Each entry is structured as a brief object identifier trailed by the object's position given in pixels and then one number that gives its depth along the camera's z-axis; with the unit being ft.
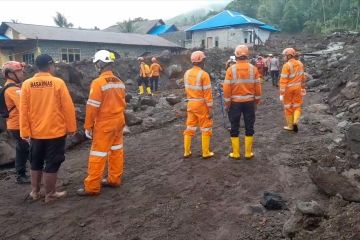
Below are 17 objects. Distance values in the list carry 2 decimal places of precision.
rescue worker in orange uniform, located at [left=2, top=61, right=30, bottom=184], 17.97
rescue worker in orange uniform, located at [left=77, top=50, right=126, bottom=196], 15.98
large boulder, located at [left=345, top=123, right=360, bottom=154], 15.03
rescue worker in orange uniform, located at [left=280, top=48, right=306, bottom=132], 25.84
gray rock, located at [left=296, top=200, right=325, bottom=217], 11.38
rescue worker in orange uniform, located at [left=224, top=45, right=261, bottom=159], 19.98
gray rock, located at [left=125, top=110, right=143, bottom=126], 32.07
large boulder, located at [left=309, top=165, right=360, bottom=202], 12.64
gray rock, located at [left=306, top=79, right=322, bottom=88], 48.52
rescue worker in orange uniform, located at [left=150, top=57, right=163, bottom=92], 56.81
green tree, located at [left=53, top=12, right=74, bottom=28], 143.13
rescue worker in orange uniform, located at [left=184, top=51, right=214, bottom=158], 19.85
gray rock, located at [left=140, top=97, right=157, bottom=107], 40.96
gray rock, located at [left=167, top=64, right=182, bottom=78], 72.23
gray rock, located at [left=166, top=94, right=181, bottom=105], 41.68
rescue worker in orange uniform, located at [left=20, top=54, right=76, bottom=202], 14.97
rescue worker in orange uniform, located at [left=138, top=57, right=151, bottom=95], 56.18
